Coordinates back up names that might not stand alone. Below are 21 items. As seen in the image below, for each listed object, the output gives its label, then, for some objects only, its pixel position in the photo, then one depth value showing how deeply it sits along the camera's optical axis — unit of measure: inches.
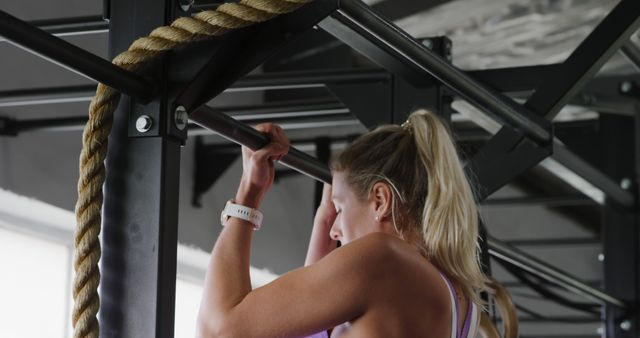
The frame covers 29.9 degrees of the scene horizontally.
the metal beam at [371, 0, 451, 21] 158.7
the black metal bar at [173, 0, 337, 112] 69.7
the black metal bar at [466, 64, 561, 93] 123.3
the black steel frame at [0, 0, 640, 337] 65.3
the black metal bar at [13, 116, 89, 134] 128.4
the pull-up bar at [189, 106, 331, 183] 73.1
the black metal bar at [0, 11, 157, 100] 57.7
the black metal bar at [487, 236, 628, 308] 132.7
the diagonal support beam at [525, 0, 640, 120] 120.2
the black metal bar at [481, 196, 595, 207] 198.5
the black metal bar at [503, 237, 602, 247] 229.9
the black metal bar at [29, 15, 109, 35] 103.6
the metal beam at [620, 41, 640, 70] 144.5
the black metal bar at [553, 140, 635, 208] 136.5
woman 72.0
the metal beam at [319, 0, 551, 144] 85.1
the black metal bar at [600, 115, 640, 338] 177.2
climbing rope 65.2
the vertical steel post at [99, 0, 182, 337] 66.2
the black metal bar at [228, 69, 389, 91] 121.6
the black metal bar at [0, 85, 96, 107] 110.7
